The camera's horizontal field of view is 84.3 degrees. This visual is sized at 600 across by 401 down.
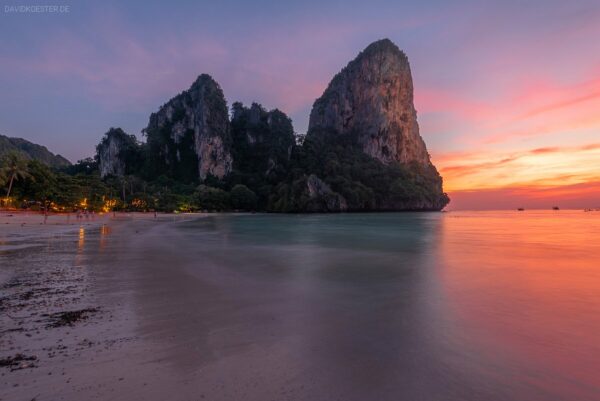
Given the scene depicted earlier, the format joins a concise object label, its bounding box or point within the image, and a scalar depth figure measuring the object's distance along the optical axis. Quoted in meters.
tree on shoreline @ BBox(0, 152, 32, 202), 57.56
